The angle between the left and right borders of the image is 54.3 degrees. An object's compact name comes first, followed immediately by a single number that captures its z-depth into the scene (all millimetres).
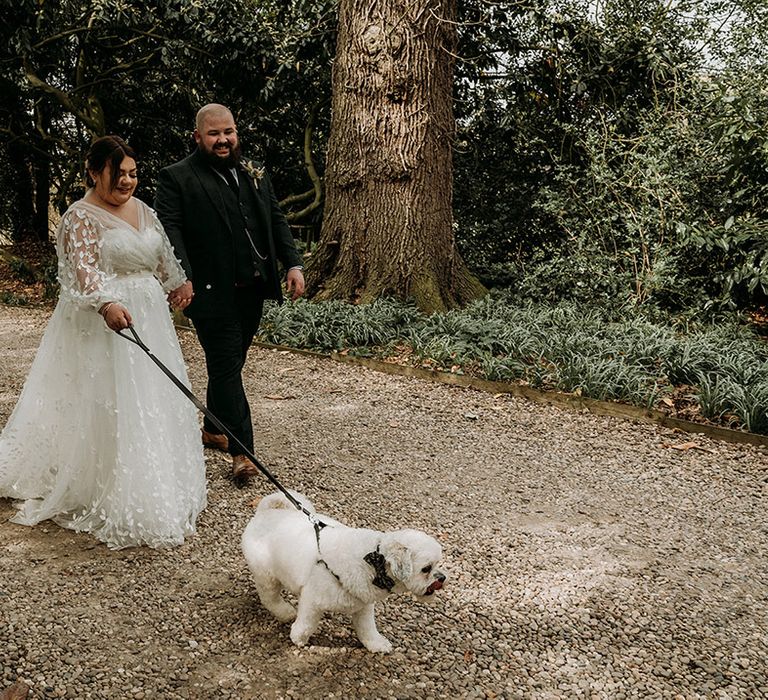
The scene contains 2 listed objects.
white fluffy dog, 2348
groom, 4250
